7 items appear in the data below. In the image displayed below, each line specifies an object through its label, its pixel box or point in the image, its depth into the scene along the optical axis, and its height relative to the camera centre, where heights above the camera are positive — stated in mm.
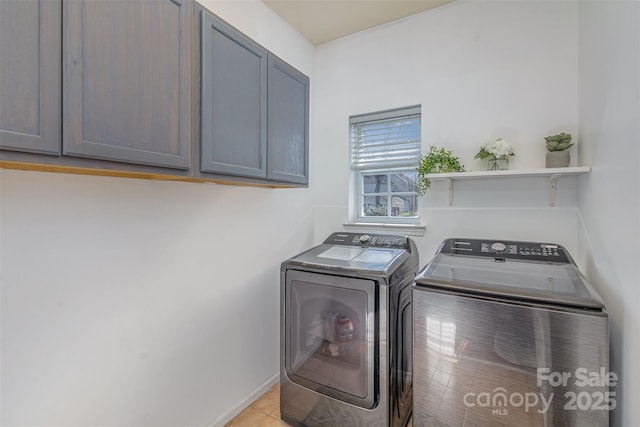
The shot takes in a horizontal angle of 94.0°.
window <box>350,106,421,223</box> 2428 +415
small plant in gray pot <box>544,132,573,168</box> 1729 +371
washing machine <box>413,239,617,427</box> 1036 -520
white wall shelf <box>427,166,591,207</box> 1654 +239
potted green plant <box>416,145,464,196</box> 2078 +348
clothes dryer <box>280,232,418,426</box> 1611 -736
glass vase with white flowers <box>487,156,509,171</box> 1949 +323
